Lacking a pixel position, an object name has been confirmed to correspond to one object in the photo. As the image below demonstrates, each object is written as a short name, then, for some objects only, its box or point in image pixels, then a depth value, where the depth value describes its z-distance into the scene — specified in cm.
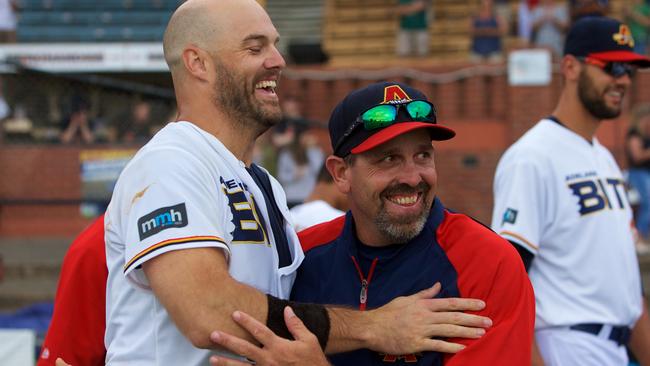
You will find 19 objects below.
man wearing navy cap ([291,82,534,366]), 267
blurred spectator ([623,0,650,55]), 1376
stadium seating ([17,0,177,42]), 1377
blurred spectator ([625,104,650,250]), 1045
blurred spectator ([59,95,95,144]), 1074
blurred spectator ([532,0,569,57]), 1312
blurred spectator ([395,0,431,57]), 1380
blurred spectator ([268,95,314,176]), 1014
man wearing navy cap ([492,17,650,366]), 410
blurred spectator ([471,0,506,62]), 1333
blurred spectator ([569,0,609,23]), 1169
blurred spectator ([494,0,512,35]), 1515
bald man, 256
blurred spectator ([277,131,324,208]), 984
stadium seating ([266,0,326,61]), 1633
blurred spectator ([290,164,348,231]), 543
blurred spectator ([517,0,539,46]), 1374
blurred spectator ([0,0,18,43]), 1116
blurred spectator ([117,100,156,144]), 1036
